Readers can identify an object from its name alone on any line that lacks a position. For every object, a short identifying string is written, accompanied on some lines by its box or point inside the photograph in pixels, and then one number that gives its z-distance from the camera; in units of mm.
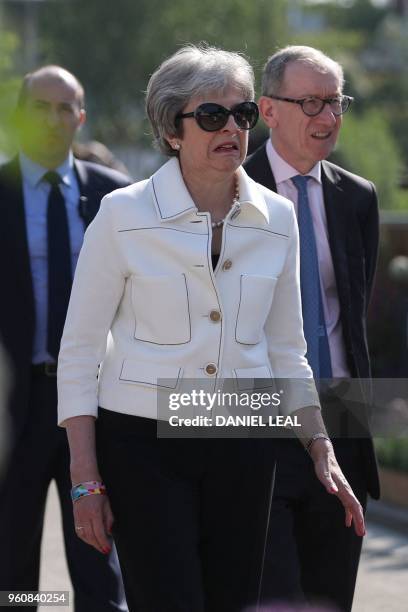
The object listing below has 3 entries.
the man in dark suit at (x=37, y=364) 8477
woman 5766
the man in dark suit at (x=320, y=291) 7477
